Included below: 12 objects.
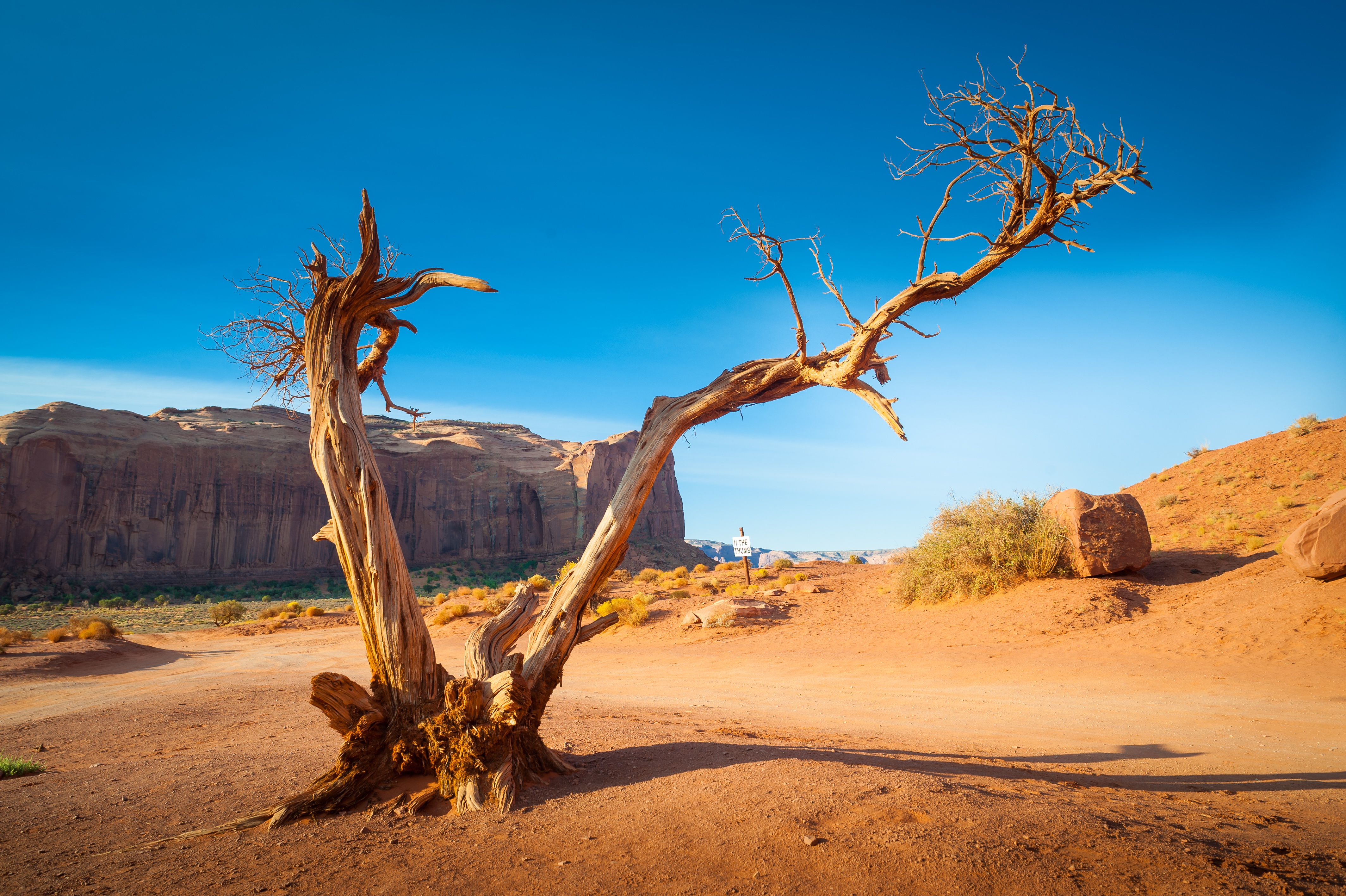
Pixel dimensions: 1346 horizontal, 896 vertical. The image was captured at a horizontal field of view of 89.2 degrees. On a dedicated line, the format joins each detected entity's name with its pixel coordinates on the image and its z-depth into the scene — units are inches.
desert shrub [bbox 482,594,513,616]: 1034.1
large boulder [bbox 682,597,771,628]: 808.9
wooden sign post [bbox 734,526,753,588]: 954.7
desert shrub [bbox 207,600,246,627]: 1305.4
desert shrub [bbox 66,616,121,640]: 858.8
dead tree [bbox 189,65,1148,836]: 191.8
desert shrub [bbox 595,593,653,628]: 872.9
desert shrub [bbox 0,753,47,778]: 256.7
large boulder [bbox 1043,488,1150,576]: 707.4
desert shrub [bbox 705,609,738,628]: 800.3
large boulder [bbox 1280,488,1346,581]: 508.7
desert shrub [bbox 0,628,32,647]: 742.5
